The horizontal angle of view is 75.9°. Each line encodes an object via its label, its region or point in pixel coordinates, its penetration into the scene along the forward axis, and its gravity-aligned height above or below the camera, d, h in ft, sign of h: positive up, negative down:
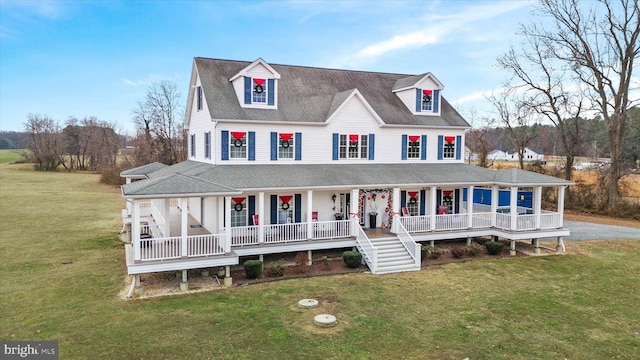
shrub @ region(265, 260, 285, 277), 52.16 -15.16
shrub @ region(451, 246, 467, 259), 62.64 -15.40
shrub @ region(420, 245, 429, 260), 59.92 -14.68
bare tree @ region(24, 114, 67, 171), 226.58 +3.79
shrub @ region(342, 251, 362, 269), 55.93 -14.66
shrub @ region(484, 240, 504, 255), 64.64 -14.99
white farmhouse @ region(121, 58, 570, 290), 55.31 -3.79
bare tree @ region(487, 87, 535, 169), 125.29 +11.93
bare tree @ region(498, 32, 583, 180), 118.32 +13.63
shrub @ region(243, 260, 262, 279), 50.72 -14.58
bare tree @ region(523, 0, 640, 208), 106.32 +22.55
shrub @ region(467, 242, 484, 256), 63.98 -15.32
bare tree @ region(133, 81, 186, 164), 168.55 +8.03
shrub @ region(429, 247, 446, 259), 61.52 -15.30
